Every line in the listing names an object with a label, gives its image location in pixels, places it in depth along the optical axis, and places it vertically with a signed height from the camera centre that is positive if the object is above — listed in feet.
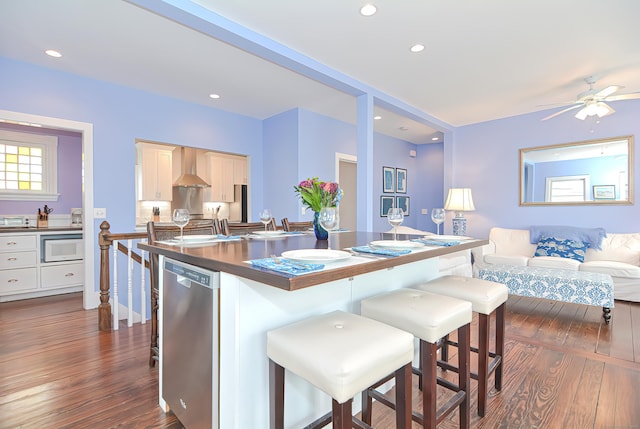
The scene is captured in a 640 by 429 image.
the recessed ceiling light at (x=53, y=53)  9.35 +4.81
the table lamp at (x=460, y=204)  16.03 +0.36
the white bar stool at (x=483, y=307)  5.09 -1.63
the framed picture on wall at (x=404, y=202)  20.88 +0.56
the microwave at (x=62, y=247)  12.50 -1.60
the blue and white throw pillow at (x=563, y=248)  12.40 -1.54
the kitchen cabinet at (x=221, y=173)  20.04 +2.45
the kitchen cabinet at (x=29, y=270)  11.65 -2.47
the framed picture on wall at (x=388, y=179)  19.76 +2.03
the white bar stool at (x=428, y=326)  3.96 -1.57
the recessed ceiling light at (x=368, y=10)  7.26 +4.84
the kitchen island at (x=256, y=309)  3.32 -1.33
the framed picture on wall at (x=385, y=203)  19.67 +0.46
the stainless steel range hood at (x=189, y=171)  18.99 +2.46
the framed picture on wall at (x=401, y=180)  20.72 +2.06
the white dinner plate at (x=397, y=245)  4.62 -0.54
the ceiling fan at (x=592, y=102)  10.85 +4.00
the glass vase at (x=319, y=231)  5.97 -0.41
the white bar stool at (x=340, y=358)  2.93 -1.52
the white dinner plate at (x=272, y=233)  7.12 -0.53
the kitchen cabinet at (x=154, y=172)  17.03 +2.17
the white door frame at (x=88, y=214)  10.91 -0.17
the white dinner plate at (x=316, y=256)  3.47 -0.55
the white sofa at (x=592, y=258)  11.06 -1.92
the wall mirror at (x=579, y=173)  12.98 +1.75
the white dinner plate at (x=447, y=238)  5.81 -0.53
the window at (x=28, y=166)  13.34 +1.92
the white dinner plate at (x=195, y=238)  5.40 -0.52
